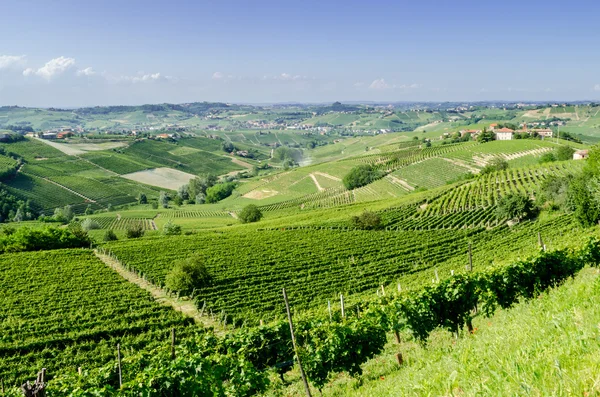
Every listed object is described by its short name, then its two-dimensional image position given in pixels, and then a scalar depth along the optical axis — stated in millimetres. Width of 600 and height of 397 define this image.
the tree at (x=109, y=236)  66125
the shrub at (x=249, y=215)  87062
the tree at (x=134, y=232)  65875
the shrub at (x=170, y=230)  70362
